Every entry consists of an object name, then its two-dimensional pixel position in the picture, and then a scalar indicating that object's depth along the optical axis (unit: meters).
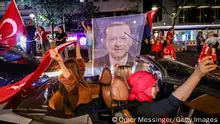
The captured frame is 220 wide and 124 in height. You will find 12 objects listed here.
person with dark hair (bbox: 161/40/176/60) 5.31
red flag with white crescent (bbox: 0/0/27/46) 2.91
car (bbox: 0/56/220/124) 1.51
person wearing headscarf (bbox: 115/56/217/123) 1.29
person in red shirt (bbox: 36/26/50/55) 6.68
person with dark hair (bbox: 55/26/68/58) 6.64
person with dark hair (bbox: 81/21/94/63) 6.29
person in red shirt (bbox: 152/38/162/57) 6.10
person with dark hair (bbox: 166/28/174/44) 5.53
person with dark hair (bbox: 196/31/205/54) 9.40
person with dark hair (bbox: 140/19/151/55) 4.88
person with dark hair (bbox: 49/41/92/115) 1.70
